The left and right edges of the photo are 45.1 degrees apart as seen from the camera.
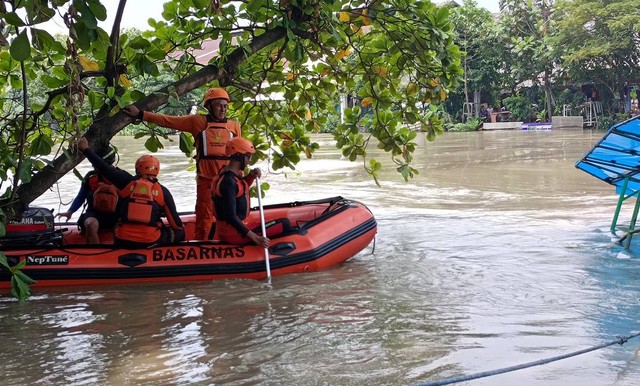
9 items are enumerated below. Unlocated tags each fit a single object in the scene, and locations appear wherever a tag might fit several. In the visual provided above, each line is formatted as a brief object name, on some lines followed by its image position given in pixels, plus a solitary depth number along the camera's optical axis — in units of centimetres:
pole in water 649
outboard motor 627
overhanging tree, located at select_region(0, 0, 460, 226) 499
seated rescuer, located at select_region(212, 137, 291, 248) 633
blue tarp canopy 681
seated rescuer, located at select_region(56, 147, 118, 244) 670
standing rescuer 673
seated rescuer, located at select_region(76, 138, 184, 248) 626
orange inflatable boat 632
